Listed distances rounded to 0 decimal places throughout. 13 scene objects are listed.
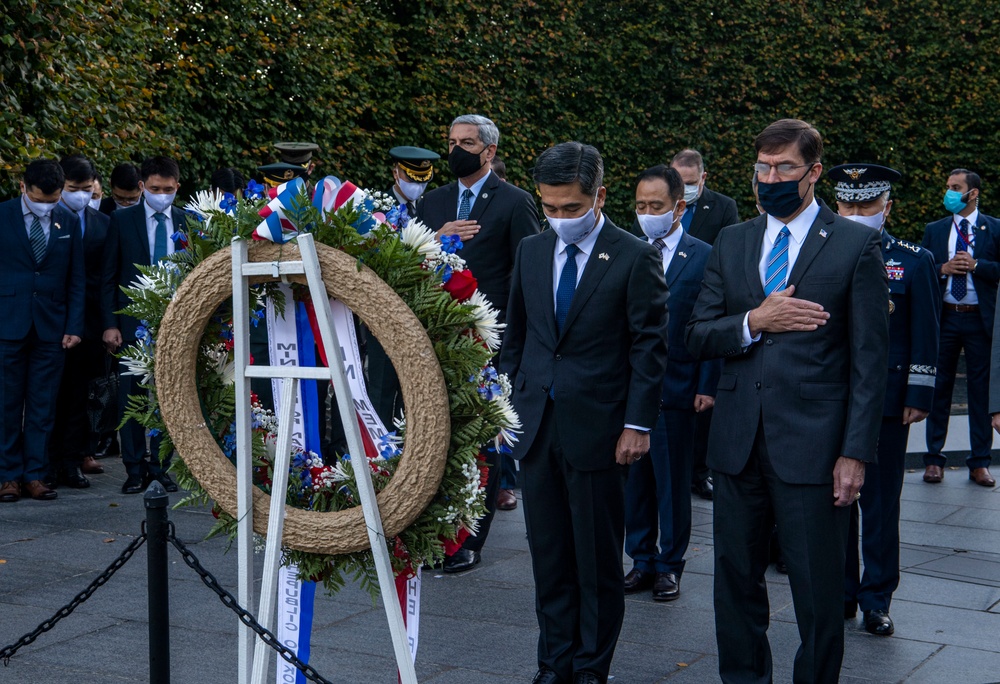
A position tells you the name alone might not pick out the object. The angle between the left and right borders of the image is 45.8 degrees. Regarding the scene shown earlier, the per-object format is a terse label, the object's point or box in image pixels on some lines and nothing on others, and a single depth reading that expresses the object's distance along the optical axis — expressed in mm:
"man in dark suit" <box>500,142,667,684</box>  4688
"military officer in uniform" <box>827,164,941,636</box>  5480
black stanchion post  3682
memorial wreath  3719
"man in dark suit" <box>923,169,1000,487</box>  9680
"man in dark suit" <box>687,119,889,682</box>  4219
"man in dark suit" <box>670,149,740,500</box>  8492
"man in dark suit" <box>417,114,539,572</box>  6711
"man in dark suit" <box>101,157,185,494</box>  8508
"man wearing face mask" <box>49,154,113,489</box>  8789
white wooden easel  3615
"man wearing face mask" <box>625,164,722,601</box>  6250
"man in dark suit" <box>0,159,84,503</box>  8227
